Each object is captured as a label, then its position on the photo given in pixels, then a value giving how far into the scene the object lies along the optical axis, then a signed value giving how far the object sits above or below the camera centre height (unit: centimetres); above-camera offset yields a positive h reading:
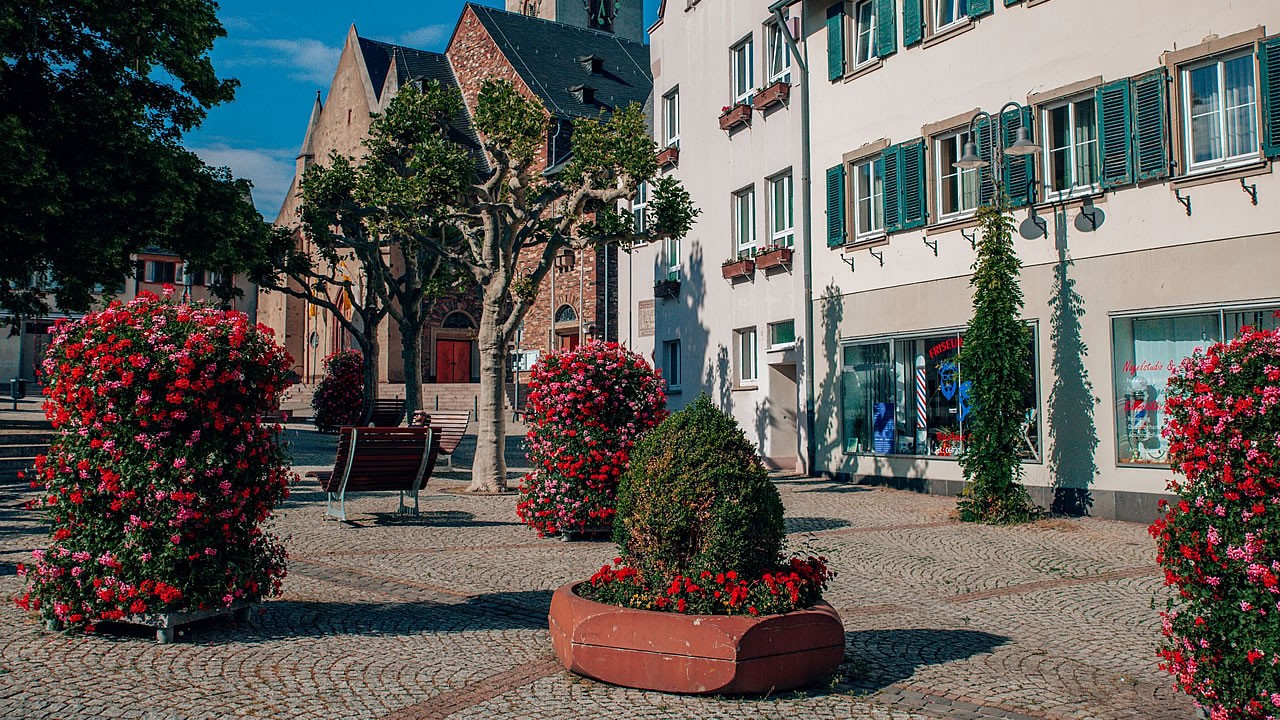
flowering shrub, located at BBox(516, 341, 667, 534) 1043 -10
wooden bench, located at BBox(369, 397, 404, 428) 2422 +9
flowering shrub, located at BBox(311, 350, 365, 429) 2806 +68
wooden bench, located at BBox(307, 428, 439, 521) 1111 -44
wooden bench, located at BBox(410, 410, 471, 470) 1706 -9
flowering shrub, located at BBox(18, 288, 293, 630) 566 -25
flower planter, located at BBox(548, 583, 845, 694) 489 -108
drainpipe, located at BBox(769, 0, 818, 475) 1844 +316
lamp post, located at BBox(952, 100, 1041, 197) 1188 +311
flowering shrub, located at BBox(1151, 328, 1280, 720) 393 -45
